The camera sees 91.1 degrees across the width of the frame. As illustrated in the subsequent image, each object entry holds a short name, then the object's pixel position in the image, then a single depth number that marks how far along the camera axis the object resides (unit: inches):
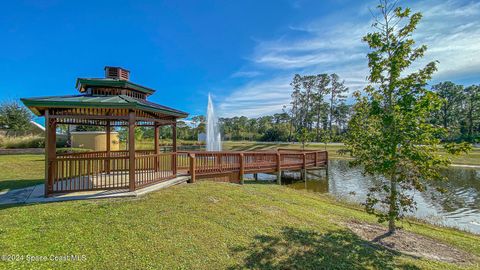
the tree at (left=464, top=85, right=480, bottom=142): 1749.5
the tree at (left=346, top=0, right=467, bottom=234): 166.7
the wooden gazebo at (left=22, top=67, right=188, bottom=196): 260.5
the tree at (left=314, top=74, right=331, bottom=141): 1743.4
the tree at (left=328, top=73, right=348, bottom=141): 1796.8
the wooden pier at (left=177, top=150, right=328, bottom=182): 381.4
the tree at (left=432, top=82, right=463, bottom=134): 1897.1
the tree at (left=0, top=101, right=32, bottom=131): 870.4
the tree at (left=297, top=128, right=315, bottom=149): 899.4
